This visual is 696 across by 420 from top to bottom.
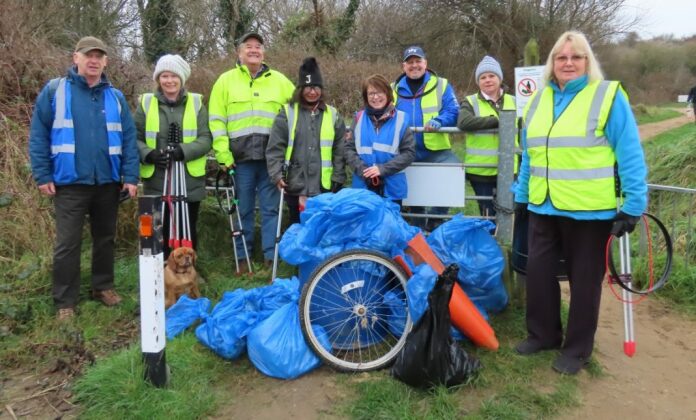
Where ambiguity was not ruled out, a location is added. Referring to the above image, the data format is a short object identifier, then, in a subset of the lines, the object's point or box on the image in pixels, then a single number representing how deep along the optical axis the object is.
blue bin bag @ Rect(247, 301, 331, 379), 3.30
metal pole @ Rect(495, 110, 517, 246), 4.46
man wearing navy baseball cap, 4.89
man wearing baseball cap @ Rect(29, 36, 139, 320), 4.06
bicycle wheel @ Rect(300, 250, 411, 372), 3.47
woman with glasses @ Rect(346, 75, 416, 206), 4.43
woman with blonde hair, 3.03
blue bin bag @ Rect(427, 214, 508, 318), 3.87
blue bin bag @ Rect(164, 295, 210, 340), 3.92
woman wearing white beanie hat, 4.57
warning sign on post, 5.04
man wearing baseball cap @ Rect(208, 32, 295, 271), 4.85
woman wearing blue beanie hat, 4.64
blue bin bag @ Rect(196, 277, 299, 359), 3.51
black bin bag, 3.05
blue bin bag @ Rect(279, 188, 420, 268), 3.57
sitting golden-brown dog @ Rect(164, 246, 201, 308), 4.29
